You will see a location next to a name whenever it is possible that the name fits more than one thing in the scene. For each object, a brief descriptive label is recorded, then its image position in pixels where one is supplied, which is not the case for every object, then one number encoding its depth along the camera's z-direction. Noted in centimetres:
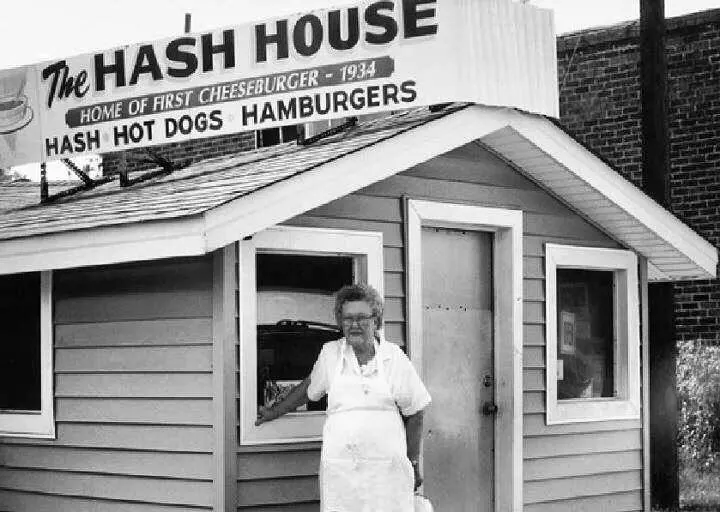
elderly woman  762
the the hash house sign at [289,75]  951
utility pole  1262
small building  830
